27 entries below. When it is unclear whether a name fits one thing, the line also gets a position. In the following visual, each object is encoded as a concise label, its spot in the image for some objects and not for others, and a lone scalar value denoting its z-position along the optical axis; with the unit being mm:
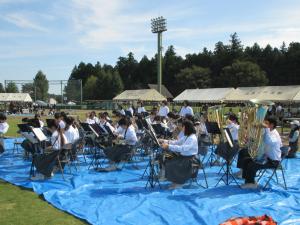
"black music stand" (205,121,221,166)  10691
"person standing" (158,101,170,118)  20256
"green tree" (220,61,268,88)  76312
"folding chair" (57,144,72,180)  10148
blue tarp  6695
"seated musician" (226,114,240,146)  11494
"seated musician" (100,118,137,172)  10820
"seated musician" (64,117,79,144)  10703
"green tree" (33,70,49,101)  43375
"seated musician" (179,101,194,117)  18222
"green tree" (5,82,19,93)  48212
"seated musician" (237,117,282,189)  8523
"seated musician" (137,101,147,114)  21344
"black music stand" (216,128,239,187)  8762
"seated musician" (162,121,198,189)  8516
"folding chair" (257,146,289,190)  8547
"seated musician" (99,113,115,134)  11911
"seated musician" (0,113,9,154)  13258
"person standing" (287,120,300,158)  13308
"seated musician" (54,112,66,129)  11357
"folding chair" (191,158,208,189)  8706
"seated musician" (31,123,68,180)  9570
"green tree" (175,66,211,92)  88875
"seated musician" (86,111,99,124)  15595
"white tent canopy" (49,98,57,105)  45719
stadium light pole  55250
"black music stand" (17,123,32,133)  12472
